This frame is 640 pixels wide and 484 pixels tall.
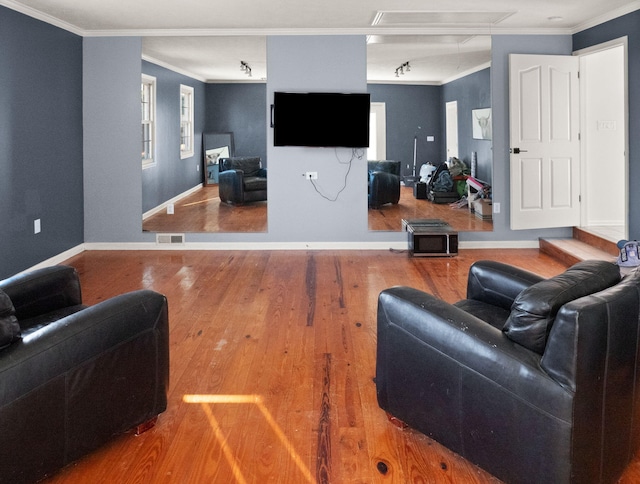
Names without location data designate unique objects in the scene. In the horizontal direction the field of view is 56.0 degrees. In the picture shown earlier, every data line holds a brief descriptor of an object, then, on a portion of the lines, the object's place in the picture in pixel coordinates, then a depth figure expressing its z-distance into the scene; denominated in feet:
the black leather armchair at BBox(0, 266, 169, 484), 6.17
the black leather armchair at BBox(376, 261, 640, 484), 5.96
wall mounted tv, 21.97
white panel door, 21.42
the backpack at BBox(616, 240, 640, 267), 16.26
